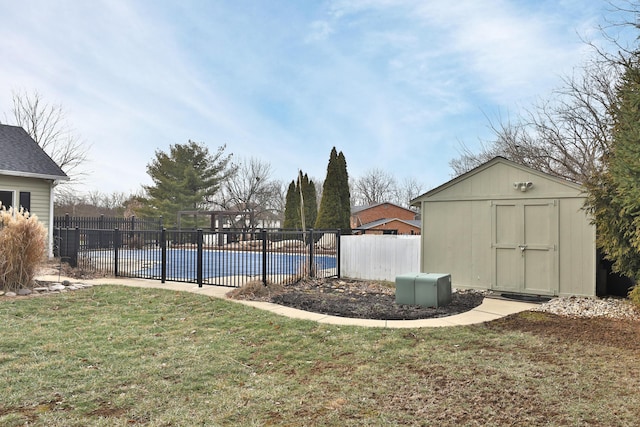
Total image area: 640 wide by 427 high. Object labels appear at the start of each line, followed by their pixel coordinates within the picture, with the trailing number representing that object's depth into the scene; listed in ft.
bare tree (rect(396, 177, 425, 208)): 160.25
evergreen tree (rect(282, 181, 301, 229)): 83.25
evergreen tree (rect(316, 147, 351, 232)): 67.82
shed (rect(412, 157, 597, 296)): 24.08
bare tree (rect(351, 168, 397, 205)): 158.71
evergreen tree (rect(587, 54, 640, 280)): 18.56
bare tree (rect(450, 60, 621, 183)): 45.42
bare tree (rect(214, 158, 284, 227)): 110.70
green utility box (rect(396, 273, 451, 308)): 21.88
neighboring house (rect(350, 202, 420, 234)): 116.78
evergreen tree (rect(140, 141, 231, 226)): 95.50
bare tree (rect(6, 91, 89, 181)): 79.15
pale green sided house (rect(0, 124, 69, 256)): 42.60
